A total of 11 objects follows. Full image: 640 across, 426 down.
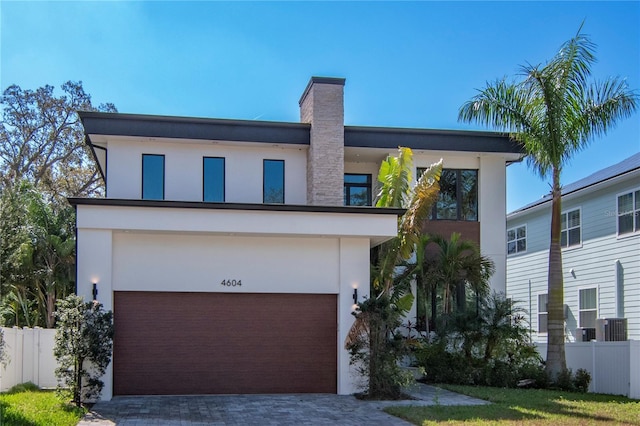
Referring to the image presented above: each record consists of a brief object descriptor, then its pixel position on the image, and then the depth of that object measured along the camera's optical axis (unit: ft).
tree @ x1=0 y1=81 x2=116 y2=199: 106.52
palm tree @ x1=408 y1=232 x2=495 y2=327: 66.74
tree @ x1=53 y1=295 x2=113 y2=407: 45.83
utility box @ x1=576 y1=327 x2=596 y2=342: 76.54
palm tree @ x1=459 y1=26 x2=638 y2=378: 59.57
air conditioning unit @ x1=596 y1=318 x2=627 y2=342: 70.49
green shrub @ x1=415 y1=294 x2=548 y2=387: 59.77
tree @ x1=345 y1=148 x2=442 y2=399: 50.90
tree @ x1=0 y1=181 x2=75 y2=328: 75.20
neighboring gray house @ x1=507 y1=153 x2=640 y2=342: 71.72
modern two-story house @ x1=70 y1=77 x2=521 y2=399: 51.29
